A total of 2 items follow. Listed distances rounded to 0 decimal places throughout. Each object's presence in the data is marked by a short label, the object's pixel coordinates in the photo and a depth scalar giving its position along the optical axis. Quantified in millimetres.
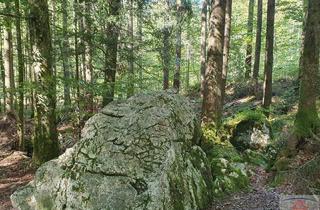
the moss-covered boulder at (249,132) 7434
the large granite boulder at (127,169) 4102
